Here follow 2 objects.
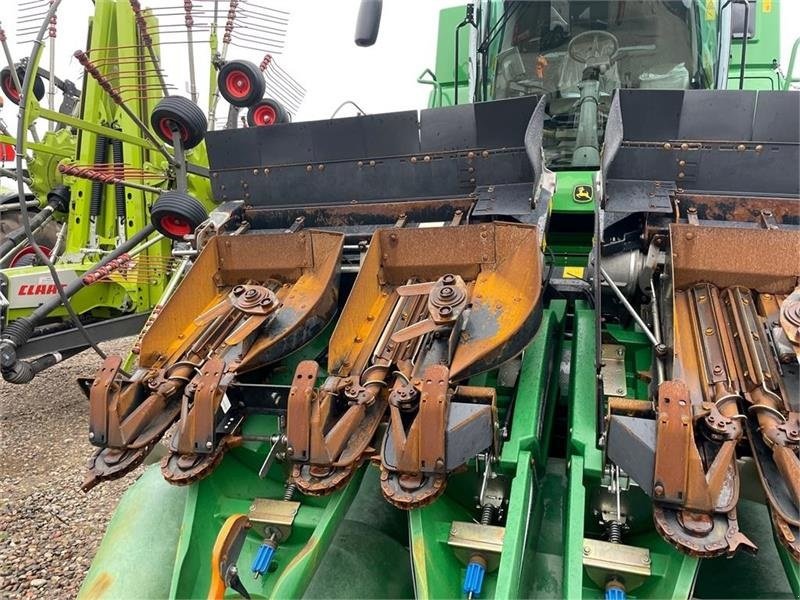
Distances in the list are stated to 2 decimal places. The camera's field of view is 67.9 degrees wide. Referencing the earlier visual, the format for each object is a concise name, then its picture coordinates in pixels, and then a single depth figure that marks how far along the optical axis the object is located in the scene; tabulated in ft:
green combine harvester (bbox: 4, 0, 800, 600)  5.41
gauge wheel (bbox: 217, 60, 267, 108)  13.82
